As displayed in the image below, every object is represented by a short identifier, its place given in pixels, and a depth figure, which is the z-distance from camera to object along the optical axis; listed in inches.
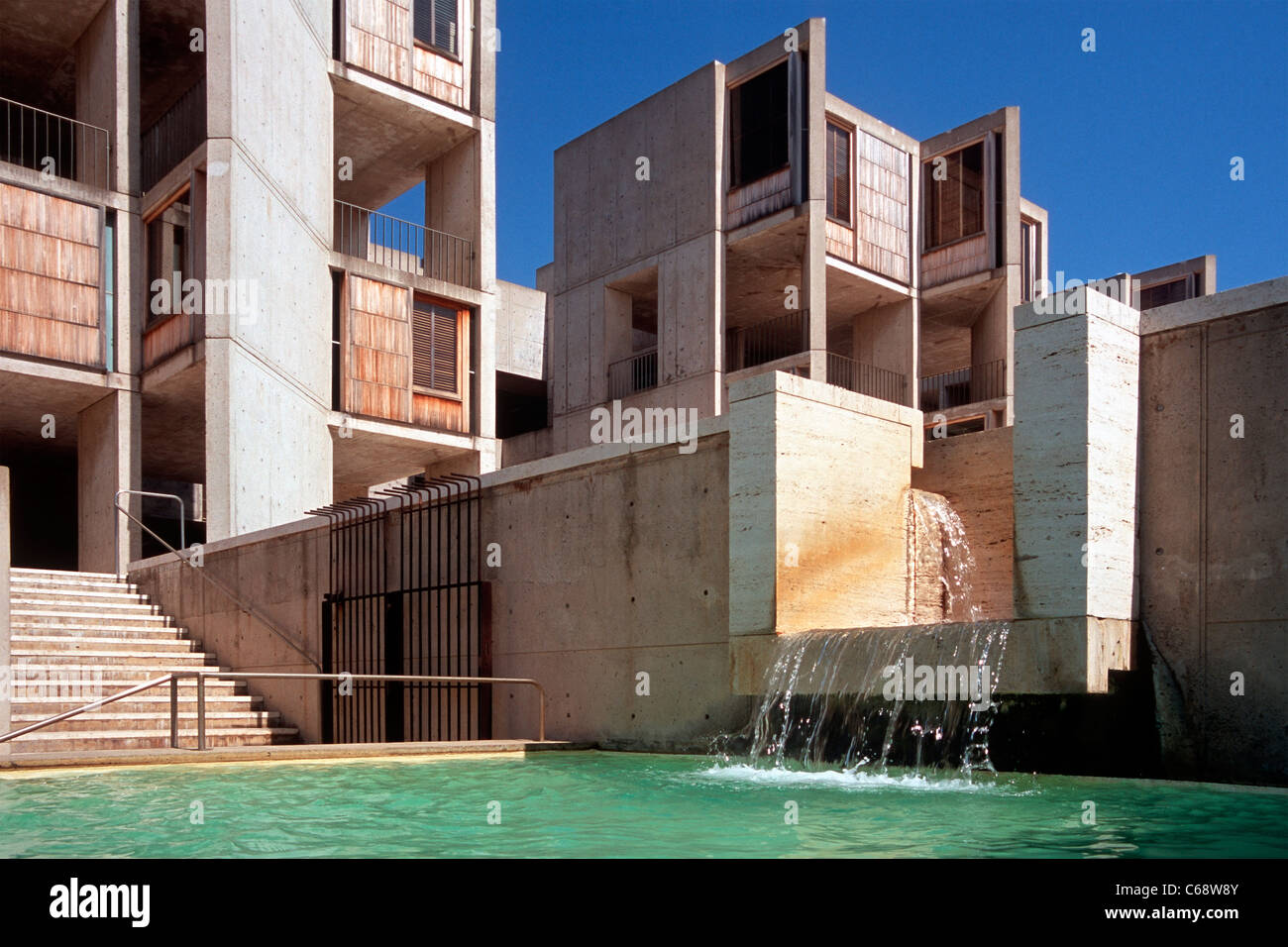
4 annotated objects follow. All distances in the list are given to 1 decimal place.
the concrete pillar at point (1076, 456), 327.9
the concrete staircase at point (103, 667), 520.1
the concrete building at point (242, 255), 767.7
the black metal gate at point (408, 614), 529.0
